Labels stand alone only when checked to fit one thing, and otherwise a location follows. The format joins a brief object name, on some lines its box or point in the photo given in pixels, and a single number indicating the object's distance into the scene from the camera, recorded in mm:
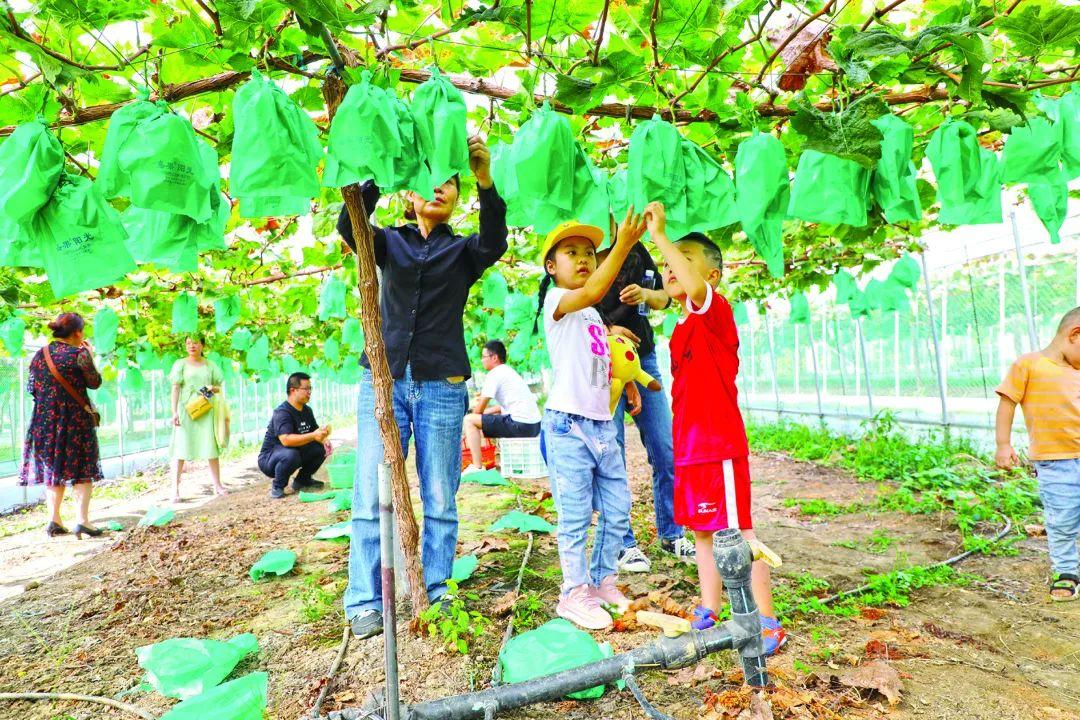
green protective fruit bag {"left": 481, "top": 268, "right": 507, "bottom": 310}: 5023
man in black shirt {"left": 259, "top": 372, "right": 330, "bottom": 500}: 5766
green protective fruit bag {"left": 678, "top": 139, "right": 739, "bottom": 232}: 1766
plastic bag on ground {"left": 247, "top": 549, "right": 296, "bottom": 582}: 3020
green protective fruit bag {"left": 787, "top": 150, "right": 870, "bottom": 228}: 1729
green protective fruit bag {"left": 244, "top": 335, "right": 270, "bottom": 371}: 7449
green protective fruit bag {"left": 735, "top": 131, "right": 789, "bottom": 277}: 1713
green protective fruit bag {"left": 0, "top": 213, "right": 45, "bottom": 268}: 1412
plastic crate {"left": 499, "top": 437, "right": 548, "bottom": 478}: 5824
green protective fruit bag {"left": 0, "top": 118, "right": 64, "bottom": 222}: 1338
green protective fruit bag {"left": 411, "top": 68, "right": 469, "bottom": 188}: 1475
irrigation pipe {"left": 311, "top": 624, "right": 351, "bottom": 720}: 1612
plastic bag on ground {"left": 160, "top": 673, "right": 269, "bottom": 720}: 1444
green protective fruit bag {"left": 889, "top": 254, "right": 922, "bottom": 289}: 5625
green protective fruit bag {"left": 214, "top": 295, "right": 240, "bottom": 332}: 4891
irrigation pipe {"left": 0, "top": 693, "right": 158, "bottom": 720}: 1689
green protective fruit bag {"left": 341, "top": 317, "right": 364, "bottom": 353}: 6152
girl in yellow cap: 2121
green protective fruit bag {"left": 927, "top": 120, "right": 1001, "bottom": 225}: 1785
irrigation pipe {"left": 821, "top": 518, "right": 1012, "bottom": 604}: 2408
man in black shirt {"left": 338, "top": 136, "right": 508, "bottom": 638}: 2023
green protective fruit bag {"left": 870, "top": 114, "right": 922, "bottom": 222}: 1705
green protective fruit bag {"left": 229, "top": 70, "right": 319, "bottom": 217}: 1289
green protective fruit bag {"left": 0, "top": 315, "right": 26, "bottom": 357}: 5098
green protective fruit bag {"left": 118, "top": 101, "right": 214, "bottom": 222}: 1263
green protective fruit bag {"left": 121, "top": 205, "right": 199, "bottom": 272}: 1467
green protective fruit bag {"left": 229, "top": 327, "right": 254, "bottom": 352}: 6953
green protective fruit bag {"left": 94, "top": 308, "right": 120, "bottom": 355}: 4602
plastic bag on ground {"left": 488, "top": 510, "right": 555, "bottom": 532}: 3414
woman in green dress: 5828
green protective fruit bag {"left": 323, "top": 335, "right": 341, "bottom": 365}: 8453
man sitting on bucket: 5578
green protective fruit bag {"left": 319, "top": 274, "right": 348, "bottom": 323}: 4340
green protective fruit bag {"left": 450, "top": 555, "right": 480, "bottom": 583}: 2508
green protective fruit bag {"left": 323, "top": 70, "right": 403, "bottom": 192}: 1390
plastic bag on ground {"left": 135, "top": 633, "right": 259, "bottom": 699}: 1827
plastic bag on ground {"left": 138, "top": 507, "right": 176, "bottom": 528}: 4636
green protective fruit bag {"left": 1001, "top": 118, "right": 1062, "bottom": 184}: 1851
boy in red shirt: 1877
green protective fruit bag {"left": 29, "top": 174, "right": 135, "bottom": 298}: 1409
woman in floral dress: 4277
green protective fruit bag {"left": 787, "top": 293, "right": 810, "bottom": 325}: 7262
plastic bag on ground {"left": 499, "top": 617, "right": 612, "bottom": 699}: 1714
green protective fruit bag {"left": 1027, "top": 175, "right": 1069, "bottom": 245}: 1914
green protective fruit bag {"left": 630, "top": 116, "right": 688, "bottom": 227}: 1704
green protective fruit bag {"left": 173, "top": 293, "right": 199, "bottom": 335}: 4137
